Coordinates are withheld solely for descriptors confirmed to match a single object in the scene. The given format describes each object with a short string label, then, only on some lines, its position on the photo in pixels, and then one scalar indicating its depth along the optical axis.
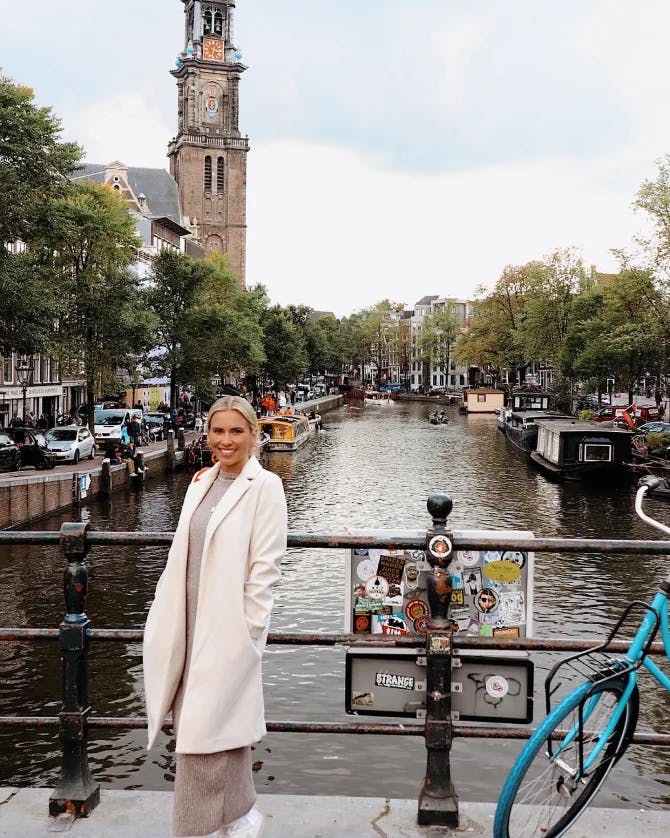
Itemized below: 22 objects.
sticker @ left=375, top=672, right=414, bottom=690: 4.52
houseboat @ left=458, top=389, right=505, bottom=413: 99.06
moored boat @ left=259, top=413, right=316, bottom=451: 51.53
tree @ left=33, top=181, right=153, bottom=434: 40.34
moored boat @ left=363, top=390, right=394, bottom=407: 127.06
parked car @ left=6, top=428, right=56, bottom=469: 31.42
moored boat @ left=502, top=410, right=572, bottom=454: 54.19
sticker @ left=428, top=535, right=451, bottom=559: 4.31
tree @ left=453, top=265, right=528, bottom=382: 94.56
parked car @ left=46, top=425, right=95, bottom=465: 34.59
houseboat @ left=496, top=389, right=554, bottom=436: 81.00
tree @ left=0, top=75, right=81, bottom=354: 27.64
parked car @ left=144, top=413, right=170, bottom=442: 48.91
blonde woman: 3.53
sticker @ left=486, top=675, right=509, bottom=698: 4.52
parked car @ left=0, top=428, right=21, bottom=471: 29.42
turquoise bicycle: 3.79
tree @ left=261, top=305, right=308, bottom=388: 88.62
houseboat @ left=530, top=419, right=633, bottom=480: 40.03
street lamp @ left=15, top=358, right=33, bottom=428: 35.69
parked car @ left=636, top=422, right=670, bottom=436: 45.75
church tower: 113.69
